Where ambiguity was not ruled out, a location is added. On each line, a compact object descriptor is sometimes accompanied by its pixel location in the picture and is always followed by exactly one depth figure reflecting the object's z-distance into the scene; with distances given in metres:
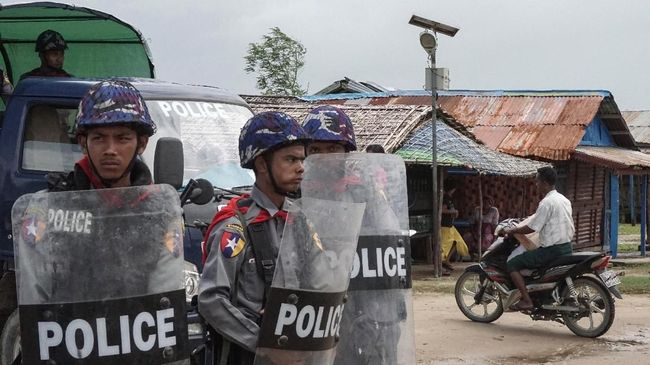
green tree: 29.50
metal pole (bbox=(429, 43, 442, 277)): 15.61
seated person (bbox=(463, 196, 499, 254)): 19.20
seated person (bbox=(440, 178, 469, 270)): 17.20
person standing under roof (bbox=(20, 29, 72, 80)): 7.42
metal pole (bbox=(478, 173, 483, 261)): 18.62
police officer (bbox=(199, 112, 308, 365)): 3.07
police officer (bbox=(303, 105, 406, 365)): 3.88
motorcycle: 9.47
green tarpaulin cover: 8.20
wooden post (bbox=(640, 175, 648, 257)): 22.19
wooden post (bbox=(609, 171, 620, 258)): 22.30
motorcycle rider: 9.56
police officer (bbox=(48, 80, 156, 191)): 3.06
